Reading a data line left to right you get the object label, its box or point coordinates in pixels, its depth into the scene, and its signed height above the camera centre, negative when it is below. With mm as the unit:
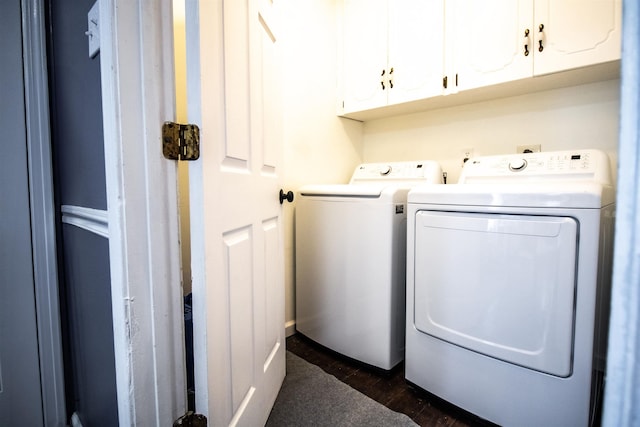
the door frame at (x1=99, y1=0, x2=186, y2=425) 594 -10
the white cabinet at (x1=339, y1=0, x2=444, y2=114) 1679 +929
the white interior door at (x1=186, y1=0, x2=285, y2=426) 711 -34
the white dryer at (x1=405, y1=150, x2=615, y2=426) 937 -360
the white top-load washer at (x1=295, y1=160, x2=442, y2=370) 1411 -381
